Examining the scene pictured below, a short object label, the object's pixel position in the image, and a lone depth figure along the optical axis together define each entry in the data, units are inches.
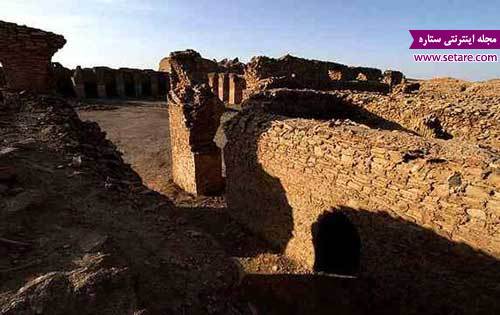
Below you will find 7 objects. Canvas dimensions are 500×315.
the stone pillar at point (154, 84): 1445.6
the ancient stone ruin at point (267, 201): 111.2
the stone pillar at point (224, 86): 1118.4
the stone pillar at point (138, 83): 1425.9
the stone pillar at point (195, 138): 419.8
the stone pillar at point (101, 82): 1316.4
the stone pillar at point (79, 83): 1264.8
